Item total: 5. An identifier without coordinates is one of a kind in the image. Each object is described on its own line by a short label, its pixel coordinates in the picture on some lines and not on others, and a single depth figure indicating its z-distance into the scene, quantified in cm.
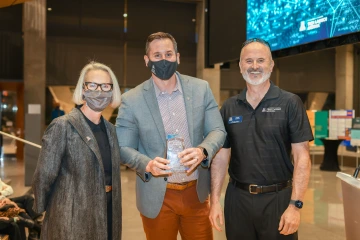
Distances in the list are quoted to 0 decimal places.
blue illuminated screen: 457
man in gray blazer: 238
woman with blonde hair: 220
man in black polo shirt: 236
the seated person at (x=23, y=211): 406
